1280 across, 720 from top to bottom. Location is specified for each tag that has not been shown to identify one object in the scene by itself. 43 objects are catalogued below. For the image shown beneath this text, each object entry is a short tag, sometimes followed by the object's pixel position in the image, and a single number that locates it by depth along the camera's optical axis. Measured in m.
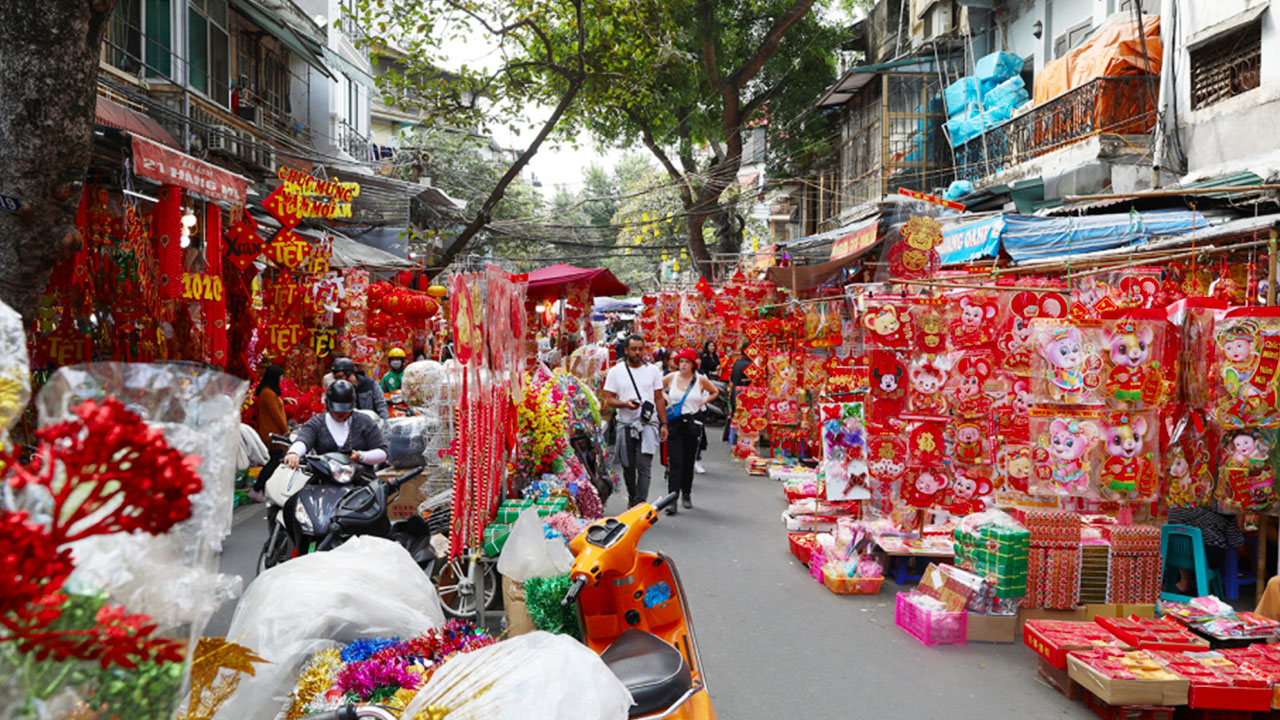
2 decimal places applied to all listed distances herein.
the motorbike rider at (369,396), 8.64
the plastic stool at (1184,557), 5.91
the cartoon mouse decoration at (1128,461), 5.34
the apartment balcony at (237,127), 10.72
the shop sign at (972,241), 8.79
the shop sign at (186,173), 6.26
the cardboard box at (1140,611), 5.43
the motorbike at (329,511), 4.54
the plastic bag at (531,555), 3.89
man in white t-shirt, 8.62
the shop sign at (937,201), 10.39
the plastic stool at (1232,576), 6.06
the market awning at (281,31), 13.28
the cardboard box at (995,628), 5.38
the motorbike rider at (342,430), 5.52
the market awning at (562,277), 11.94
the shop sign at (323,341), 11.35
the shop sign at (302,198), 8.86
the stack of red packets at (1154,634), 4.49
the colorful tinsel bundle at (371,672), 2.51
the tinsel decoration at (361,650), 2.67
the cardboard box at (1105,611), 5.47
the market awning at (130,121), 8.20
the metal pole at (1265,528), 5.16
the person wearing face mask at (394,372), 11.10
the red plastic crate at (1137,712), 4.05
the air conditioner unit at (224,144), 11.45
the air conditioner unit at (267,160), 13.27
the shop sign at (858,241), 10.65
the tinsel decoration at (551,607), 3.70
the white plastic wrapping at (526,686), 1.79
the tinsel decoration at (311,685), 2.56
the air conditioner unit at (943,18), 16.72
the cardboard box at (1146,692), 3.96
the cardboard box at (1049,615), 5.48
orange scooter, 3.05
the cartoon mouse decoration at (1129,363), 5.20
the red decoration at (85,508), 0.93
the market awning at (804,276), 12.02
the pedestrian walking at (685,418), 9.11
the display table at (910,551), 6.58
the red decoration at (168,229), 7.04
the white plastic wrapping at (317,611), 2.59
